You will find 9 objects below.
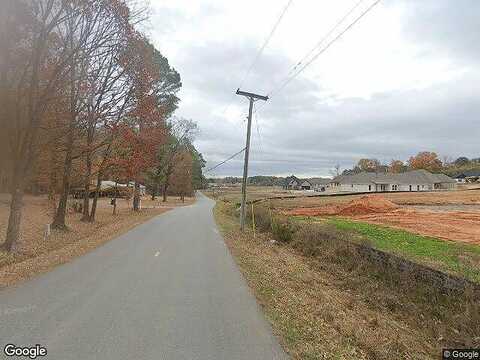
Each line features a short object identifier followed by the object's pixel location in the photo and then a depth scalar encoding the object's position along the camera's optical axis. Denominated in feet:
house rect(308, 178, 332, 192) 480.64
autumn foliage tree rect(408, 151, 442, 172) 444.55
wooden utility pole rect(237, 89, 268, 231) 89.71
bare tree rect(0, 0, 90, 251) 48.03
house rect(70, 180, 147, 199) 258.37
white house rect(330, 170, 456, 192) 345.51
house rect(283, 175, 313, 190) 519.81
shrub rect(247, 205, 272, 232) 95.65
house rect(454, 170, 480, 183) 454.93
